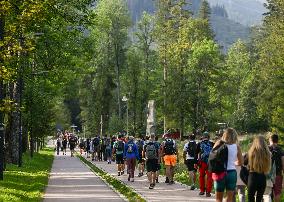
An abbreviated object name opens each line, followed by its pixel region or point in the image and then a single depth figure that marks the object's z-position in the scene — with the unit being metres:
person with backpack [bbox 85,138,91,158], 53.06
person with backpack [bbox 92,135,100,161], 44.62
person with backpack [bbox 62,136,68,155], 61.20
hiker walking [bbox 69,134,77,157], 53.99
